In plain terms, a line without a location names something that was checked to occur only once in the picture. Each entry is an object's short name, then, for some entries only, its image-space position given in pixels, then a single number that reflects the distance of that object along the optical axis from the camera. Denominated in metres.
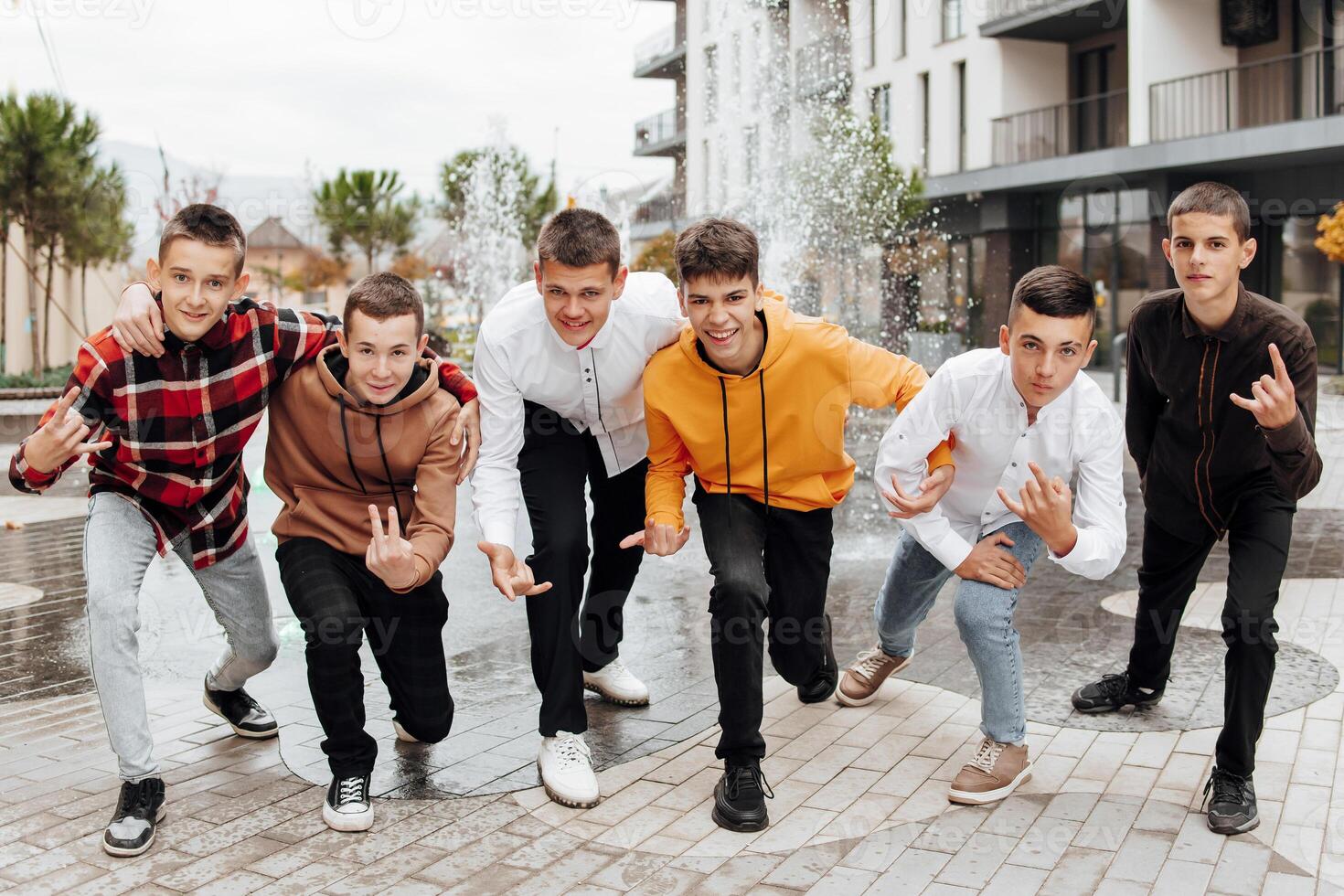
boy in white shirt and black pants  4.06
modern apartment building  22.61
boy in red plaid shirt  3.70
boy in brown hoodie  3.89
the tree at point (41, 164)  20.33
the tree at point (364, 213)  53.00
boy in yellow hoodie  3.93
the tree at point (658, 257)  34.97
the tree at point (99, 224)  22.30
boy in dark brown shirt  3.71
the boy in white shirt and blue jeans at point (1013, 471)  3.85
